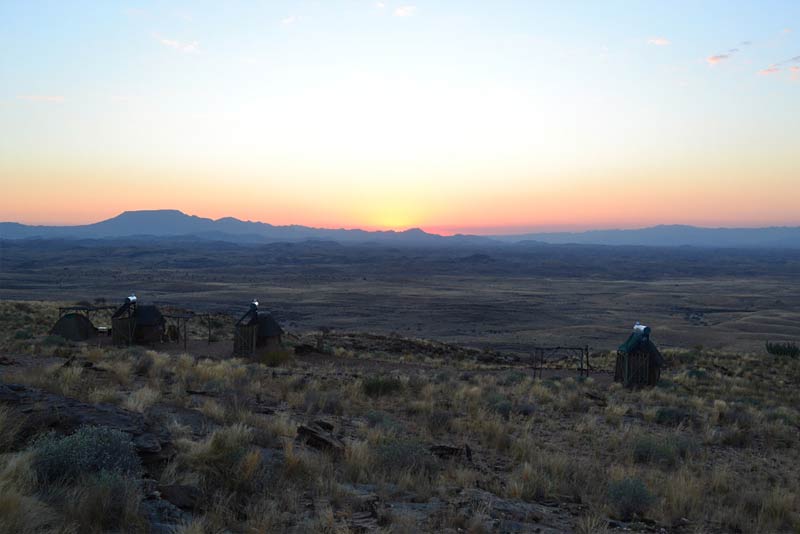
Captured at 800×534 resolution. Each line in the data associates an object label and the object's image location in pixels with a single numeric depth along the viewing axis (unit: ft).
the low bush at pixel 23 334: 78.69
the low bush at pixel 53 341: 68.46
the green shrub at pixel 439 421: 37.91
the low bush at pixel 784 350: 106.42
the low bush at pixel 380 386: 49.75
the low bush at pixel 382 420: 35.06
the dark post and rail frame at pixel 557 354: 102.10
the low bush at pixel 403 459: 26.68
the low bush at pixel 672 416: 45.96
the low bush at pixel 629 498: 23.72
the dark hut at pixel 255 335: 77.00
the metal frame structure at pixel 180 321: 83.42
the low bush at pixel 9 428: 20.95
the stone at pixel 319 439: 28.73
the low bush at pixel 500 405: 44.54
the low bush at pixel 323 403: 39.69
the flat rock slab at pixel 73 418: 22.65
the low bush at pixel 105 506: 16.15
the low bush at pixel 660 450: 33.17
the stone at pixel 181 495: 18.72
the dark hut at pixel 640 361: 67.62
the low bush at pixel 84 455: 18.66
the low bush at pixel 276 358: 70.44
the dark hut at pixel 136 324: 81.20
